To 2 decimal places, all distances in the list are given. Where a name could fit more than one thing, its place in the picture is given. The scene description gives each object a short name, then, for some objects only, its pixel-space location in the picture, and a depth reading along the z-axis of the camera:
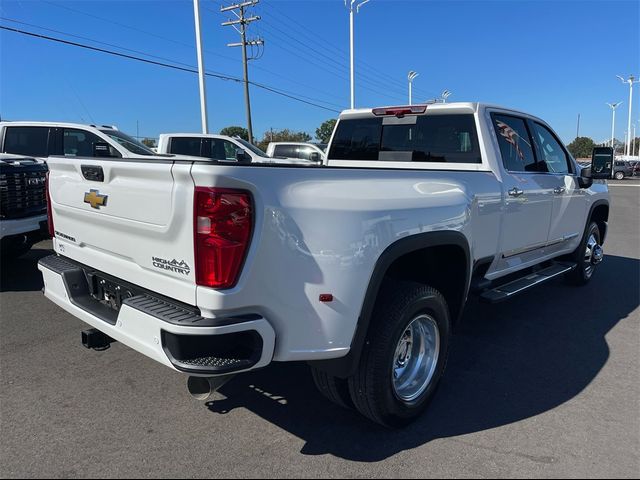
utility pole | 29.14
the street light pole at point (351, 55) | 29.21
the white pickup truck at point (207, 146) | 12.69
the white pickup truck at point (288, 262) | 2.09
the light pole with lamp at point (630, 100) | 63.94
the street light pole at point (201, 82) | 19.48
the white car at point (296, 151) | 16.83
